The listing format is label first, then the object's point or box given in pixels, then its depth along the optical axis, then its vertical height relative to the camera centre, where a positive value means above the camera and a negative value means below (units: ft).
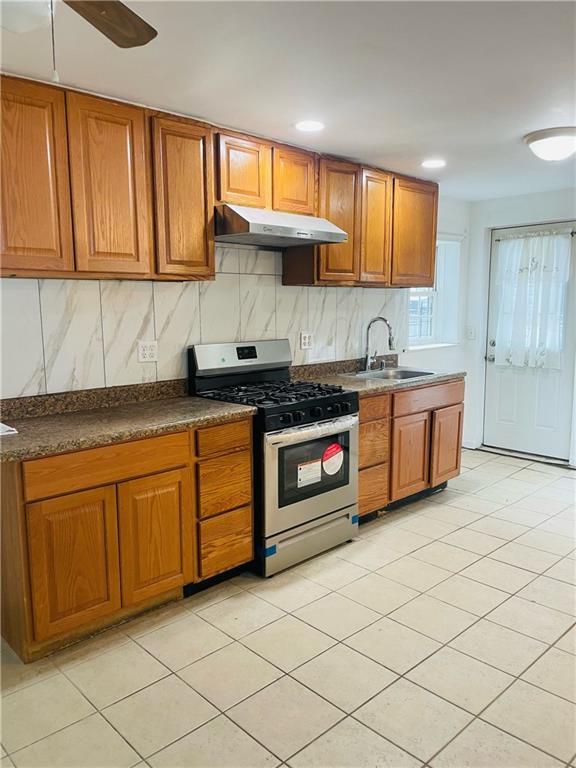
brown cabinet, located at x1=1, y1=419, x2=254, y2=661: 7.02 -3.14
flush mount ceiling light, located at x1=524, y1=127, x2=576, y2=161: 9.79 +2.76
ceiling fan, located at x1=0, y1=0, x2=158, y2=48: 4.00 +2.05
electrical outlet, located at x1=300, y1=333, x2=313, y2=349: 12.66 -0.91
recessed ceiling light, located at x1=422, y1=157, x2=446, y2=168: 11.89 +2.92
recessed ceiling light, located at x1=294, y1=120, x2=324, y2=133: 9.36 +2.91
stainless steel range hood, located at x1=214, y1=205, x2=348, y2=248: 9.30 +1.22
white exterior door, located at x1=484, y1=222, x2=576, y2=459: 15.80 -1.30
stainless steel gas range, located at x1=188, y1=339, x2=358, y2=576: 9.36 -2.59
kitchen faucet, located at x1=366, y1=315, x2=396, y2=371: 14.16 -1.07
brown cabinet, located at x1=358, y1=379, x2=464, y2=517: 11.61 -3.16
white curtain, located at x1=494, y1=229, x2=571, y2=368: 15.78 +0.08
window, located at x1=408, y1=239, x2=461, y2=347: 16.94 -0.16
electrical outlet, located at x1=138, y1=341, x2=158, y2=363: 9.77 -0.90
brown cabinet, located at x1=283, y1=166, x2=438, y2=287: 11.52 +1.51
